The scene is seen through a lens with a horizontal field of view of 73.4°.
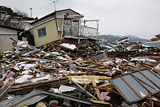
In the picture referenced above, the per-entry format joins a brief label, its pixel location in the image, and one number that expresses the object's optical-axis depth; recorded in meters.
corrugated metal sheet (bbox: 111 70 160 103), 2.59
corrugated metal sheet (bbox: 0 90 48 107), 2.49
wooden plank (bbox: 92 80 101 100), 2.89
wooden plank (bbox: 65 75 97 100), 2.84
